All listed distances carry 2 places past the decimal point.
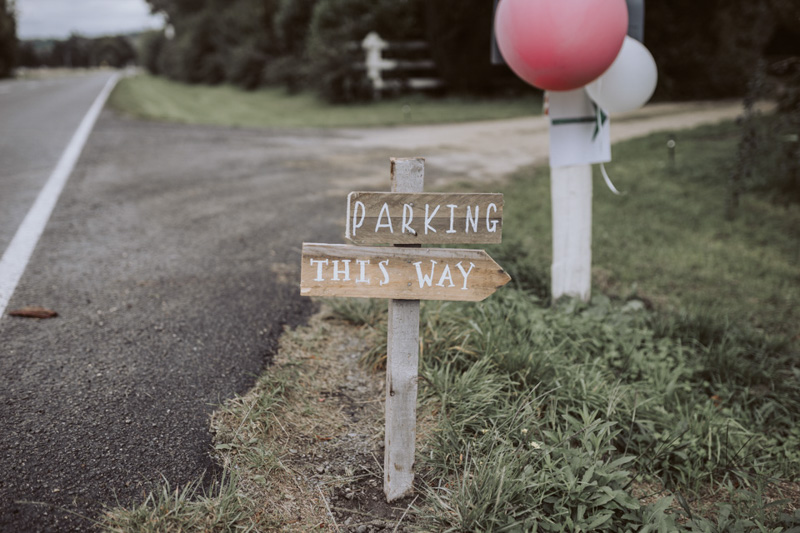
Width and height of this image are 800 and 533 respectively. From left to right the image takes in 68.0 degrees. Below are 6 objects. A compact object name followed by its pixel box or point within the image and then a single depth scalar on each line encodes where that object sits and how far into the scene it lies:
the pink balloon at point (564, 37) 2.96
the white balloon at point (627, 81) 3.37
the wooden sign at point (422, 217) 2.11
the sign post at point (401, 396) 2.26
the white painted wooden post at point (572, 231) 3.76
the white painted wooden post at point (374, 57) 14.64
